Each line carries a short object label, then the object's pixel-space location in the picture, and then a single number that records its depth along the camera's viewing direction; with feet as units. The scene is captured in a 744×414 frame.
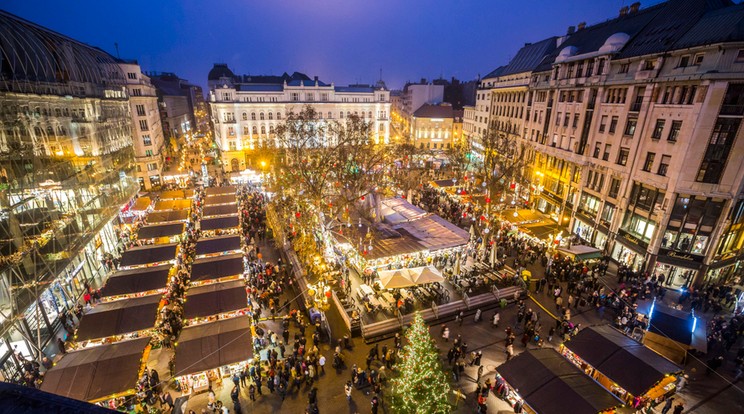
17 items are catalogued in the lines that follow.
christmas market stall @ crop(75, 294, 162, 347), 48.44
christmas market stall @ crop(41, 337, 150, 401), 38.37
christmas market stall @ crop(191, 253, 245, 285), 64.23
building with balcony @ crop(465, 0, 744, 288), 63.31
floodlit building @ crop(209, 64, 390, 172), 175.22
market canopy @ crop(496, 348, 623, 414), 37.04
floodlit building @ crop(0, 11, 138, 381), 45.80
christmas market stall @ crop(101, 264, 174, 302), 58.23
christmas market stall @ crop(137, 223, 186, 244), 80.18
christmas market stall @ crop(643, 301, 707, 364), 49.29
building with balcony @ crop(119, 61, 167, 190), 140.77
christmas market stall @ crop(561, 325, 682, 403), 40.81
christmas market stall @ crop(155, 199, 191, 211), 97.50
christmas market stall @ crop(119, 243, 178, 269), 68.49
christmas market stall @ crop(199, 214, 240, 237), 87.66
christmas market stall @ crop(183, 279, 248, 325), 53.98
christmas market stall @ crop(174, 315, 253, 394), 44.14
